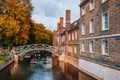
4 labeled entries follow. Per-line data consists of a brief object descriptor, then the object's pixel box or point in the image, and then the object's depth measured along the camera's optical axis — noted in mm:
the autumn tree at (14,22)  16762
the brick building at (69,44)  14578
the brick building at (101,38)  7713
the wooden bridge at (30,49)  17719
